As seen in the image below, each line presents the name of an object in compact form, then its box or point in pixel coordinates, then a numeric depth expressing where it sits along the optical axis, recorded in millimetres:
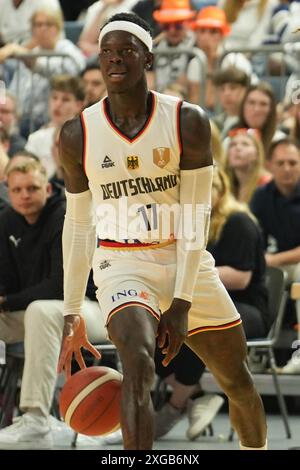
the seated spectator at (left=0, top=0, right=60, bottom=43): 12789
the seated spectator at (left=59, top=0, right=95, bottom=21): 14234
